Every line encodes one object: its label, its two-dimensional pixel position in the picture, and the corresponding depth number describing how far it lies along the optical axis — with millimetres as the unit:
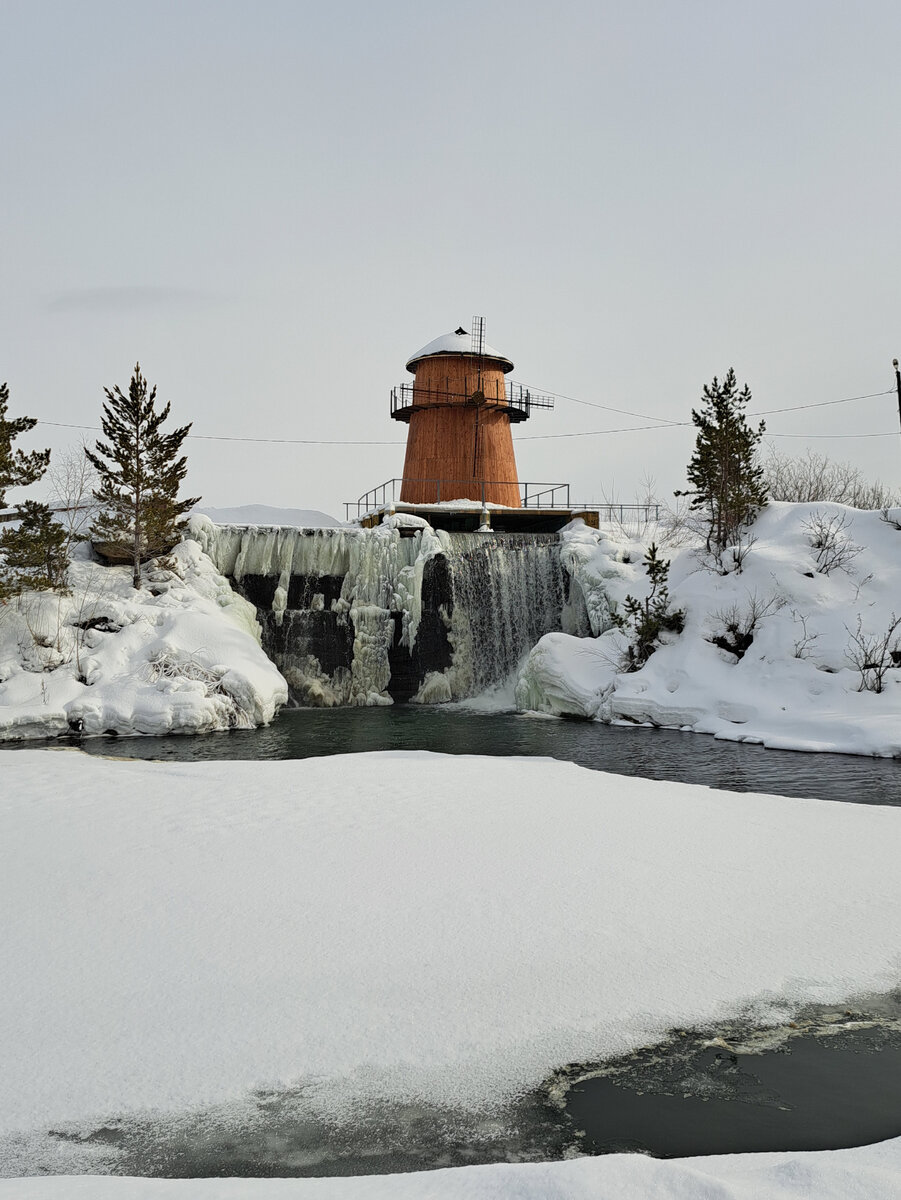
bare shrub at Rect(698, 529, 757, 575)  23891
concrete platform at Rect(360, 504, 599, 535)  31609
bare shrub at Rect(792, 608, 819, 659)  20406
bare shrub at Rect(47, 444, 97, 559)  27112
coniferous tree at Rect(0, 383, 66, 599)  21344
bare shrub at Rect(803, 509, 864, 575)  23250
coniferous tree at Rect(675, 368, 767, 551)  26141
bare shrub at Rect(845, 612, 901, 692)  18859
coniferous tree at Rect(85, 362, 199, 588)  24875
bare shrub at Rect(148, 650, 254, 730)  20422
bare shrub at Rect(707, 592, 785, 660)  21891
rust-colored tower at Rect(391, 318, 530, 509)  36094
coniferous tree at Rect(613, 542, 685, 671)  22797
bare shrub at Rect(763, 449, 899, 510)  39062
